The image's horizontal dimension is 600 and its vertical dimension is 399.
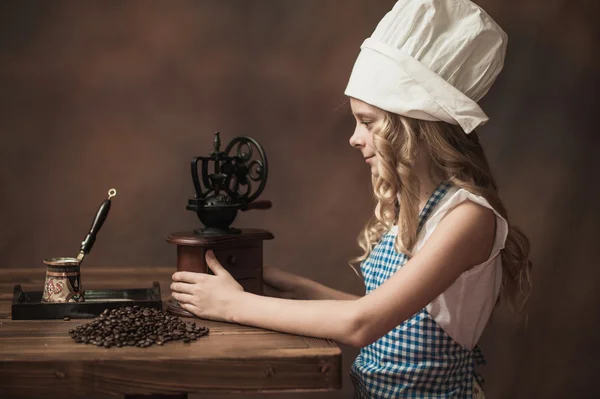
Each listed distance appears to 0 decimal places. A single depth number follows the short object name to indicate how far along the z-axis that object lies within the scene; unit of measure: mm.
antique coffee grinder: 1970
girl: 1842
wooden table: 1527
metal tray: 1889
